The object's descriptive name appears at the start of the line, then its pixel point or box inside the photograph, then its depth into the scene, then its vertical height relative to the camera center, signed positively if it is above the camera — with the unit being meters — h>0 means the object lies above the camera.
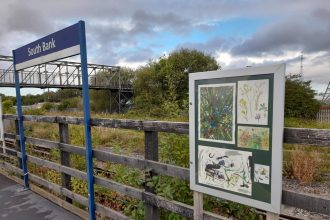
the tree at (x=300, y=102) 20.67 -0.59
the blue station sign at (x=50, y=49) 3.20 +0.62
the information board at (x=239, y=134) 1.73 -0.26
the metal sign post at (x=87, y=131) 3.11 -0.40
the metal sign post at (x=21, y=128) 4.69 -0.52
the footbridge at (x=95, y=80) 27.94 +1.95
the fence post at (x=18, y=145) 5.22 -0.88
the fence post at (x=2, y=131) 5.32 -0.64
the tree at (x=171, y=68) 30.53 +3.02
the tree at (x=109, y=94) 42.04 +0.27
